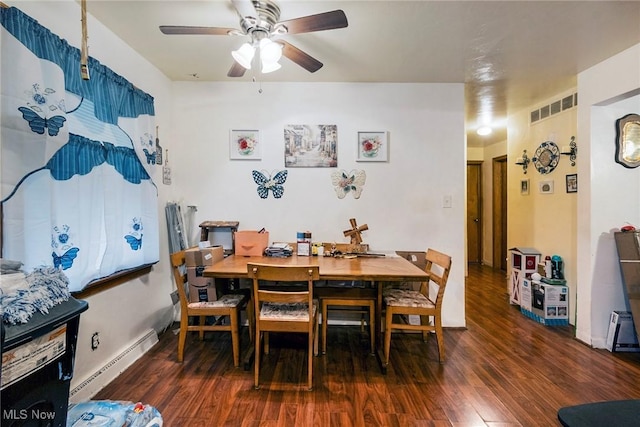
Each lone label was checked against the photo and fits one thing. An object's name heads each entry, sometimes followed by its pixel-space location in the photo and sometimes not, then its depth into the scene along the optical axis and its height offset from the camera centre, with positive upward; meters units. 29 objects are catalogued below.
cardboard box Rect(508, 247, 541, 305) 3.51 -0.78
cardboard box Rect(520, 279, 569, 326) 3.11 -1.09
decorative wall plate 3.37 +0.55
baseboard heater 1.83 -1.13
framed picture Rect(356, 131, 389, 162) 3.03 +0.62
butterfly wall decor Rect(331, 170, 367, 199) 3.04 +0.26
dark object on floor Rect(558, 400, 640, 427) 0.87 -0.66
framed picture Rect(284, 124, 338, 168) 3.02 +0.65
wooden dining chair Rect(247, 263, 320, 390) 1.87 -0.67
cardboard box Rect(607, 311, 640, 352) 2.52 -1.16
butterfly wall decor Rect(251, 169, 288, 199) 3.04 +0.29
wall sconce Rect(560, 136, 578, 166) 3.10 +0.56
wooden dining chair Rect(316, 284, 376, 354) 2.38 -0.76
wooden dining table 2.06 -0.47
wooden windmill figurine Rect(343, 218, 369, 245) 2.85 -0.25
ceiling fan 1.56 +1.04
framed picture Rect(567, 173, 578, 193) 3.08 +0.21
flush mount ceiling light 4.45 +1.14
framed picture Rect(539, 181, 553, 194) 3.45 +0.19
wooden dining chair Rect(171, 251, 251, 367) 2.26 -0.80
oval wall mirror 2.59 +0.54
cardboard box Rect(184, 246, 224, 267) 2.45 -0.40
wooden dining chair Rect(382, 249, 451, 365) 2.28 -0.80
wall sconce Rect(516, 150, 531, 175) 3.83 +0.56
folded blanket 0.96 -0.29
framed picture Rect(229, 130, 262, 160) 3.04 +0.68
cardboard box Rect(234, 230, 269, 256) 2.72 -0.32
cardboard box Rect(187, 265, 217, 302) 2.45 -0.64
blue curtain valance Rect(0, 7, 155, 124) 1.43 +0.89
